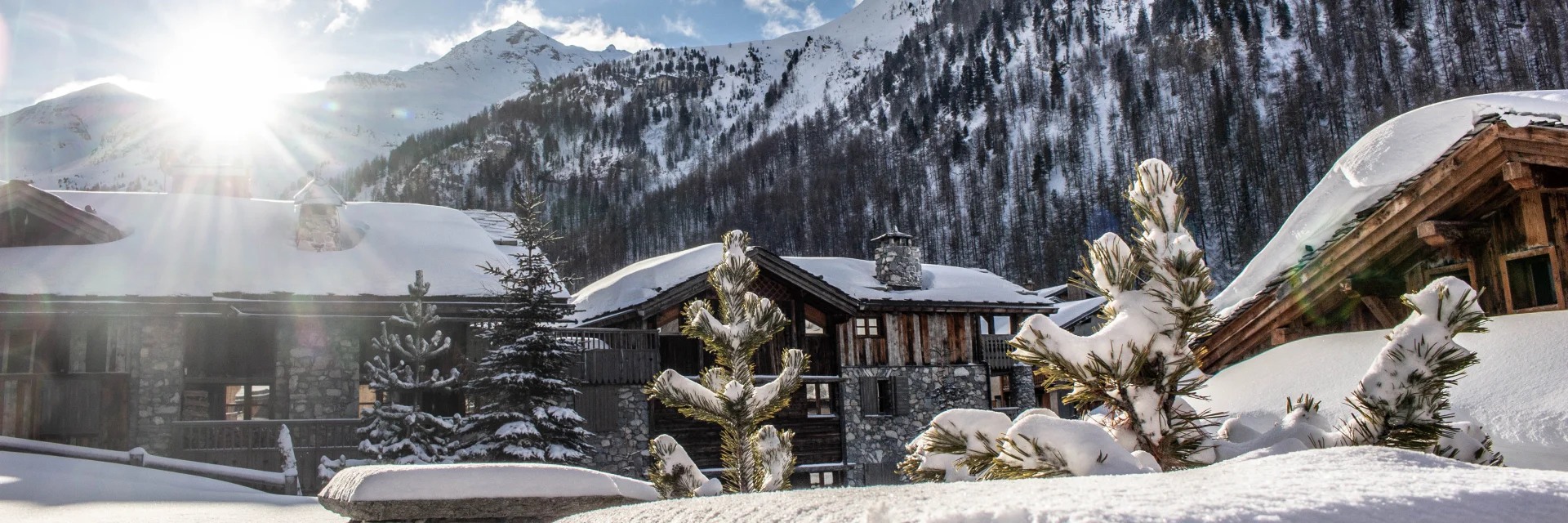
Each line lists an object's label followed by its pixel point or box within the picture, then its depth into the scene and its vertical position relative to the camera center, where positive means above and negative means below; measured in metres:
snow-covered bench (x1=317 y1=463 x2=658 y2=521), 3.62 -0.42
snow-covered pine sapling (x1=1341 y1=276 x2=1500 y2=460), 3.24 -0.12
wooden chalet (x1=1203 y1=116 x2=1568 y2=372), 6.84 +0.68
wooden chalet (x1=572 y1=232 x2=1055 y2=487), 22.67 +0.42
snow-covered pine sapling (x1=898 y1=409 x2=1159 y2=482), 2.59 -0.28
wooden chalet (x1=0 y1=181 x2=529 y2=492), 17.50 +1.45
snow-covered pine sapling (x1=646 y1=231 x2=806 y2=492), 7.01 -0.11
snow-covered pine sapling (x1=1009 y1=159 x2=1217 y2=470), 3.24 +0.00
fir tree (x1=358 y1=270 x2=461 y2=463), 15.78 -0.36
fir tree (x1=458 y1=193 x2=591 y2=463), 16.91 +0.11
